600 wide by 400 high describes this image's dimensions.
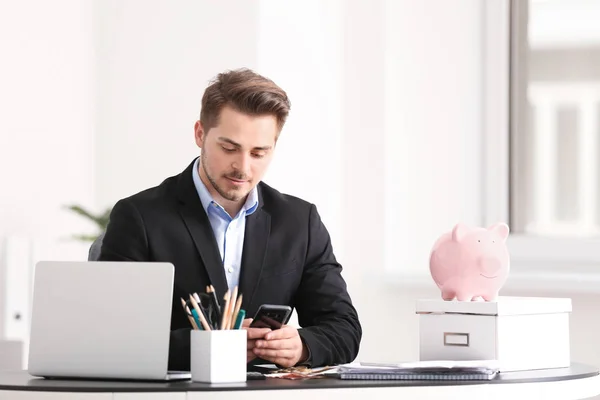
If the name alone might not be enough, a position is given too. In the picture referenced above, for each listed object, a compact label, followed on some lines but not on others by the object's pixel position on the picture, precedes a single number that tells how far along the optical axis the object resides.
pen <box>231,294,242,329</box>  3.99
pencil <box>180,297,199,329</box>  3.98
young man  4.47
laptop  3.97
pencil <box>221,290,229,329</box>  3.96
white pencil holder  3.92
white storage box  4.22
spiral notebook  3.98
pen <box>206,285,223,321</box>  3.98
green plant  6.40
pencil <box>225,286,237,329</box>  3.97
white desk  3.80
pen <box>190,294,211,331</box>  3.95
